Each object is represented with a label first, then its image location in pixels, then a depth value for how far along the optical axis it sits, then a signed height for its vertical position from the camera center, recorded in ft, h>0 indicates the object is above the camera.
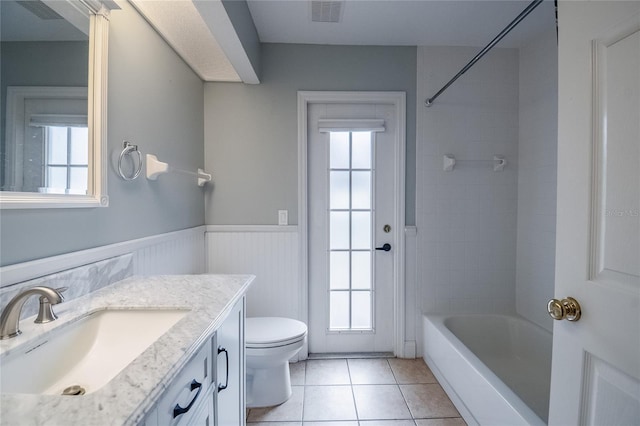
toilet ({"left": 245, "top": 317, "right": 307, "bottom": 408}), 5.25 -2.71
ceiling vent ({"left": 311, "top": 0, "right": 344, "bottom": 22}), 5.59 +4.02
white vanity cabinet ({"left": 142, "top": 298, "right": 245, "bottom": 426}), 2.15 -1.62
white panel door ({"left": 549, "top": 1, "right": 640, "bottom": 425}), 2.16 +0.00
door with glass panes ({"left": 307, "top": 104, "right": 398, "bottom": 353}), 7.32 -0.68
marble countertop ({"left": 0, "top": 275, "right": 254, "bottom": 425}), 1.53 -1.03
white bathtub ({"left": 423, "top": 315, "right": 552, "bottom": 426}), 4.43 -3.02
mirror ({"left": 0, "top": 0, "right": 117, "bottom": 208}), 2.52 +1.08
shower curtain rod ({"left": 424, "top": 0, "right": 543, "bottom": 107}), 3.97 +2.83
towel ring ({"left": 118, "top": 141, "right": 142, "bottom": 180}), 3.96 +0.74
